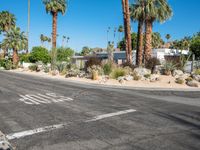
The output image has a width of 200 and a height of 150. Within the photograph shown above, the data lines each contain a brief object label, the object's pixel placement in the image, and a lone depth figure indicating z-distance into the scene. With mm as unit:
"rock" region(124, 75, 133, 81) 15262
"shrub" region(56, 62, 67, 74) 24068
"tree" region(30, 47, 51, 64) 40011
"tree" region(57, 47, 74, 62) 39078
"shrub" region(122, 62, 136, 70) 18686
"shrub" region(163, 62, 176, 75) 16949
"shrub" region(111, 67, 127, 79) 16116
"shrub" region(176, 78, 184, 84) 14297
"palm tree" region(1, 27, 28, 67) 41718
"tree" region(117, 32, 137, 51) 50054
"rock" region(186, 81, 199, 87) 13910
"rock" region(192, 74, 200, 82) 15130
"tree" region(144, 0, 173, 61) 21514
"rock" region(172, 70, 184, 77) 16537
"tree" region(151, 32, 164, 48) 51761
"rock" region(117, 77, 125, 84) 15074
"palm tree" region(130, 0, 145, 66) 21671
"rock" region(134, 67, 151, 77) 16209
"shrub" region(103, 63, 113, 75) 17811
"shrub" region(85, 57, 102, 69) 18864
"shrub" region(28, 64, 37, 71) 30902
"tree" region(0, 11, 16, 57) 49300
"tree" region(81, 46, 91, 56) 76728
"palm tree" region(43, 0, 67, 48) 28603
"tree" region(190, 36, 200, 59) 37457
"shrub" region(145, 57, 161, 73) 18269
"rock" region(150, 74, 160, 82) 14853
